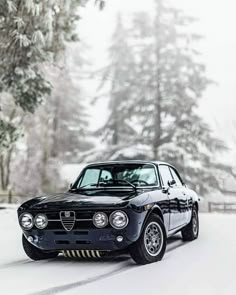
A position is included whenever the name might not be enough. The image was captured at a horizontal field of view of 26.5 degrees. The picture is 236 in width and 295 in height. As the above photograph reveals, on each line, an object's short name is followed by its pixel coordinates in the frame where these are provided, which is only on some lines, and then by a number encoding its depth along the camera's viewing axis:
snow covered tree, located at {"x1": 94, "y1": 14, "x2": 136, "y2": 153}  35.06
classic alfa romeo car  6.49
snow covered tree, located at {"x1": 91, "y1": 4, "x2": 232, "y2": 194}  31.94
